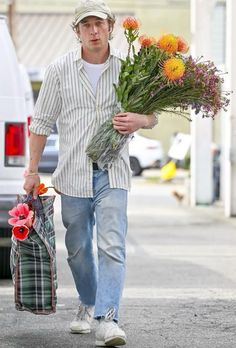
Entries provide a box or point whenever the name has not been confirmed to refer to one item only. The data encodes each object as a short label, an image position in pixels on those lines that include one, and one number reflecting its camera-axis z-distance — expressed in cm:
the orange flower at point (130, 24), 1277
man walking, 1264
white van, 1726
